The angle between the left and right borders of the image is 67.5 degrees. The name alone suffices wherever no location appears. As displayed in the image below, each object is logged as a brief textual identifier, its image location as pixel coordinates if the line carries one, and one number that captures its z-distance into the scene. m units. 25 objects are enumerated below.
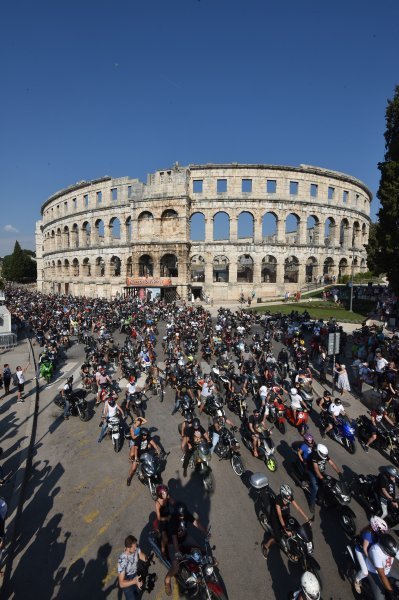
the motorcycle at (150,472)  6.86
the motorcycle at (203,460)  7.40
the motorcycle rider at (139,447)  7.43
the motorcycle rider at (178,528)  5.05
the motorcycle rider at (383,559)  4.37
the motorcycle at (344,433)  8.87
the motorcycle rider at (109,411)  8.97
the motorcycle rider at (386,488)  6.11
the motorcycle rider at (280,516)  5.39
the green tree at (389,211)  21.83
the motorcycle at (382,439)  8.42
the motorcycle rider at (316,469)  6.54
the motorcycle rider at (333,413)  9.37
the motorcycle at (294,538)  5.01
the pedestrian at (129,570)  4.39
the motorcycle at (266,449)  8.02
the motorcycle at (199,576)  4.48
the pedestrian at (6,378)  12.44
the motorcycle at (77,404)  10.91
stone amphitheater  41.12
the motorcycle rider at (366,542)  4.72
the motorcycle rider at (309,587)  4.06
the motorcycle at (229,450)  7.84
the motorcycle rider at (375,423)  8.80
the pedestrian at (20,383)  11.87
